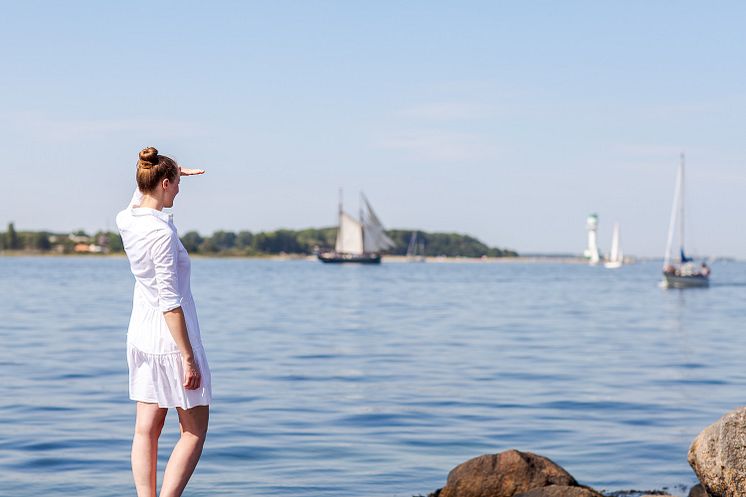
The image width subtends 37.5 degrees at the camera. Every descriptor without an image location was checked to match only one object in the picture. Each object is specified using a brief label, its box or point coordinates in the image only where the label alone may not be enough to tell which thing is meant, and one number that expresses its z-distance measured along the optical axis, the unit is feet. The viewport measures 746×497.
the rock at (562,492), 28.89
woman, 20.89
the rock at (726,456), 27.61
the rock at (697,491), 33.12
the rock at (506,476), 31.89
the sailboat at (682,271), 295.69
